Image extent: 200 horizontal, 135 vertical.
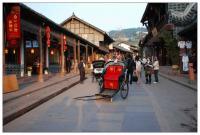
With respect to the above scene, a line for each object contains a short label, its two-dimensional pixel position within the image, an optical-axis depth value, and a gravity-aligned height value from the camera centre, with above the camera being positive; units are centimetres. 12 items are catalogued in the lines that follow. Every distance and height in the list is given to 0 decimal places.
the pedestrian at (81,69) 1127 -36
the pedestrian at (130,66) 1051 -19
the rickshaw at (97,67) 1196 -27
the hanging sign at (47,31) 1203 +213
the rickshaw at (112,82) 673 -73
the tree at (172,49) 1451 +104
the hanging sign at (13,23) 875 +200
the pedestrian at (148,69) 1055 -38
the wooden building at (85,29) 3165 +591
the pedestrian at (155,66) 1098 -23
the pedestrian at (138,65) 1151 -16
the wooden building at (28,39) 899 +169
